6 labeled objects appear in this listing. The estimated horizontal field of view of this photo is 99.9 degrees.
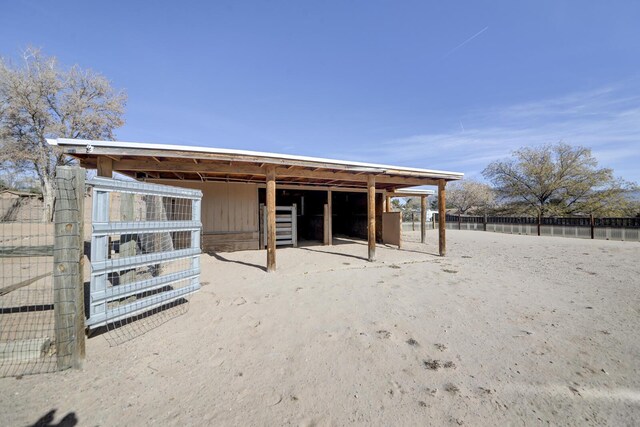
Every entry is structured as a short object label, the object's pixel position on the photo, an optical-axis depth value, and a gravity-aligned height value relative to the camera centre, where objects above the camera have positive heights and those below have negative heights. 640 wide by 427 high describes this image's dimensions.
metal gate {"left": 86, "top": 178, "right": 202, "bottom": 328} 2.74 -0.44
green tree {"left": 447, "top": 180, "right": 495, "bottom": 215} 37.07 +3.17
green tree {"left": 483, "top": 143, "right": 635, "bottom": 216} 19.66 +2.59
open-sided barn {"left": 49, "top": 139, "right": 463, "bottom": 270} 5.25 +1.11
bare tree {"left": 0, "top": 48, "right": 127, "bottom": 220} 16.77 +7.02
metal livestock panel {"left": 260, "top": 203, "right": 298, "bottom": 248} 10.49 -0.41
